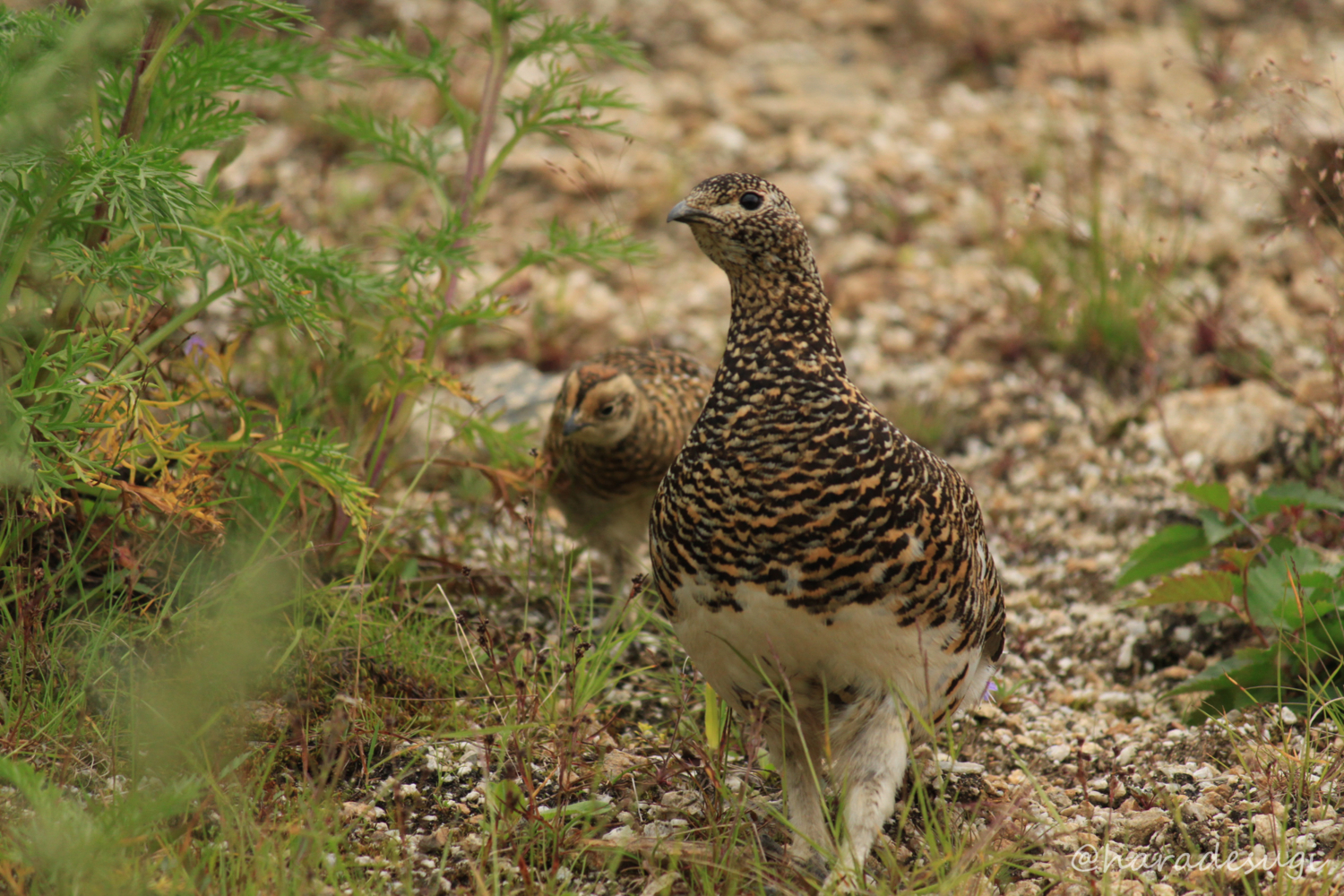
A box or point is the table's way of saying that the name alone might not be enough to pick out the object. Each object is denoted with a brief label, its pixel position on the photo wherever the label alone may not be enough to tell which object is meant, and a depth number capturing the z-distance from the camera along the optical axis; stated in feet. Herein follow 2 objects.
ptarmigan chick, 30.60
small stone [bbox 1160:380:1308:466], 36.06
